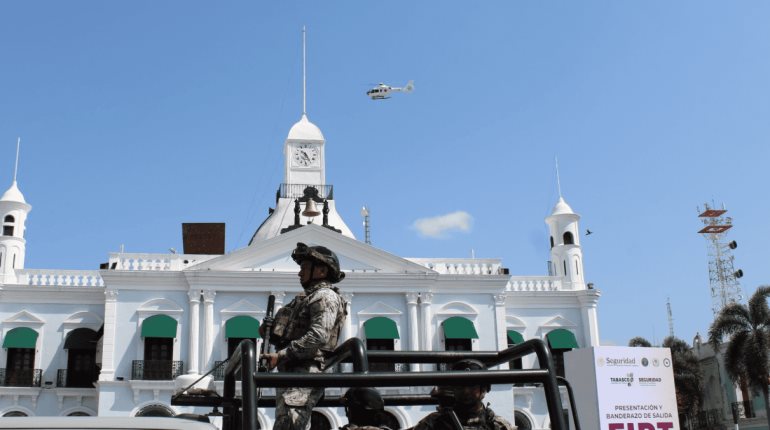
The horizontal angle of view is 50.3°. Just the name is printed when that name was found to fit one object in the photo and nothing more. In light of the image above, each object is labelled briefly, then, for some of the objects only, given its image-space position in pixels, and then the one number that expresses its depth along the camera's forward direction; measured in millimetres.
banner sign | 13820
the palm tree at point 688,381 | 41566
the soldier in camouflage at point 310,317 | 4633
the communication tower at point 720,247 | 57250
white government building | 29703
